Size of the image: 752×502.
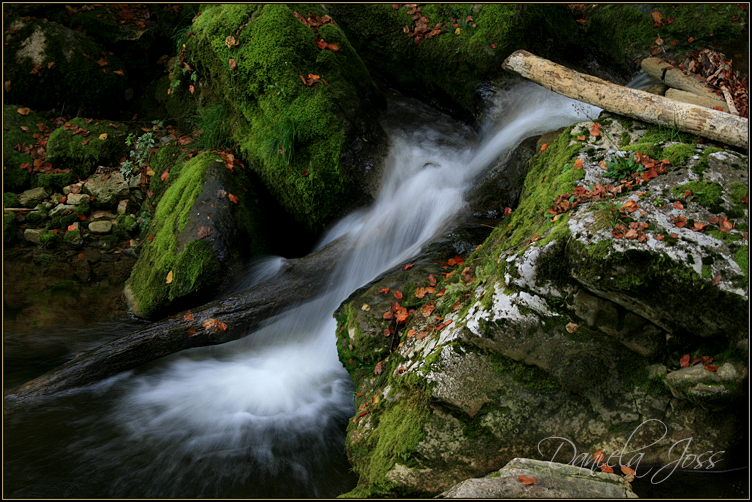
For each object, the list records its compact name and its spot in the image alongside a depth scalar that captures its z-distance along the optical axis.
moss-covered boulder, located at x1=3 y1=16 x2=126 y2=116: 8.27
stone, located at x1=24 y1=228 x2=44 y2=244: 7.32
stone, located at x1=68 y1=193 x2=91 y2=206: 7.67
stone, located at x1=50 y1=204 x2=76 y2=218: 7.56
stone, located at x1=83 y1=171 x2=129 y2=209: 7.71
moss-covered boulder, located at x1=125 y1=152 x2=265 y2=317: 5.73
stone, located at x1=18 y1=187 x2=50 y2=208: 7.70
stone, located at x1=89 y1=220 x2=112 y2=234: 7.45
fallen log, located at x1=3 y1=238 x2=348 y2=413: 4.76
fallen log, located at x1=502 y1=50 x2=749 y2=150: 3.74
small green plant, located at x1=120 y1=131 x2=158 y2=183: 7.86
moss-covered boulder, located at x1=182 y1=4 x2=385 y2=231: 6.04
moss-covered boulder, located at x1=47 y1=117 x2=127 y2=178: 7.97
